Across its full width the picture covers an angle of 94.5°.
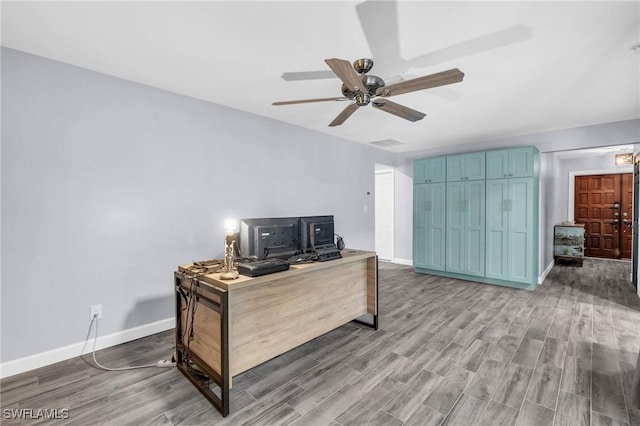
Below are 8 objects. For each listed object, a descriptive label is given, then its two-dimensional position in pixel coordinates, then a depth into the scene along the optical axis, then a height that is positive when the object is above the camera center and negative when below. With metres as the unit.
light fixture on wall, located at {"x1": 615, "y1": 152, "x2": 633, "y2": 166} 5.75 +0.98
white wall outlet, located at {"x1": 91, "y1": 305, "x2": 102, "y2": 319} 2.57 -0.88
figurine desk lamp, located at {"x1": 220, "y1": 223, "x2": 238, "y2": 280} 1.92 -0.34
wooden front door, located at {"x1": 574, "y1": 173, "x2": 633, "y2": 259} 6.40 -0.08
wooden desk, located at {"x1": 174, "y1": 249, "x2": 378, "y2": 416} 1.85 -0.78
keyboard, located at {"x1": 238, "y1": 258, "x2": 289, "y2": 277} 1.97 -0.40
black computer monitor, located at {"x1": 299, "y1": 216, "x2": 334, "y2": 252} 2.67 -0.21
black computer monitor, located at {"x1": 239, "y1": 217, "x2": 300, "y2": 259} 2.37 -0.23
